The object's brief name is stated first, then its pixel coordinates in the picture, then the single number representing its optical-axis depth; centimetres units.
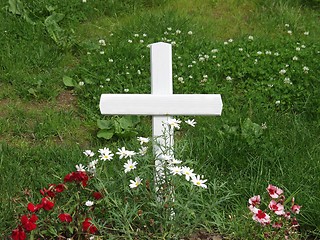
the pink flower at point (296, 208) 313
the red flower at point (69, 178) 306
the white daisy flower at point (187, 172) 295
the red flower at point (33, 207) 291
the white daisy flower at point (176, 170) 293
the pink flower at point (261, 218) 291
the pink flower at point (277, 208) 299
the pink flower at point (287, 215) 307
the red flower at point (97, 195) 311
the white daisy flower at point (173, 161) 298
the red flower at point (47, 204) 292
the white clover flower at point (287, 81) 512
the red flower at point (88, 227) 297
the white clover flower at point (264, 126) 438
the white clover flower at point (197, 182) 294
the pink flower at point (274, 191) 307
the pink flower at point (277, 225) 305
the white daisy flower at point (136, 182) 297
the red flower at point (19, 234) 286
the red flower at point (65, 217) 294
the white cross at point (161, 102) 329
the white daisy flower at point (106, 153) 313
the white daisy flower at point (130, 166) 306
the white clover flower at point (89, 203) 301
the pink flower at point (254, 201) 306
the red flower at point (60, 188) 305
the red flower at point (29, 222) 285
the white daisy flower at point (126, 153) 308
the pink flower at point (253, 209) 295
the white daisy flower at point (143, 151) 315
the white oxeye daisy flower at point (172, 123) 313
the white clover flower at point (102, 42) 577
